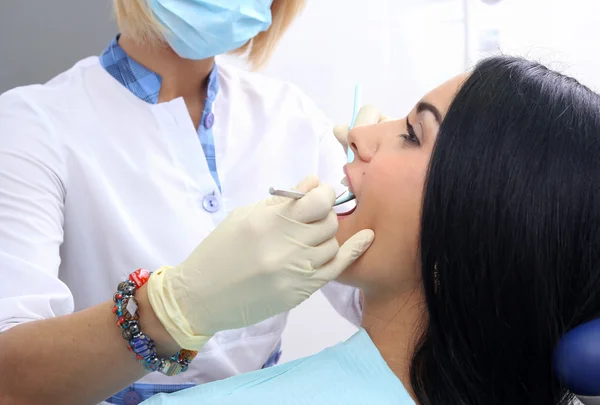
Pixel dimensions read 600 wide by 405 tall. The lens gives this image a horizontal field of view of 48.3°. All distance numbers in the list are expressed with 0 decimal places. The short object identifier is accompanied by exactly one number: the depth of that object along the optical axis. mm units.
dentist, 1009
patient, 953
